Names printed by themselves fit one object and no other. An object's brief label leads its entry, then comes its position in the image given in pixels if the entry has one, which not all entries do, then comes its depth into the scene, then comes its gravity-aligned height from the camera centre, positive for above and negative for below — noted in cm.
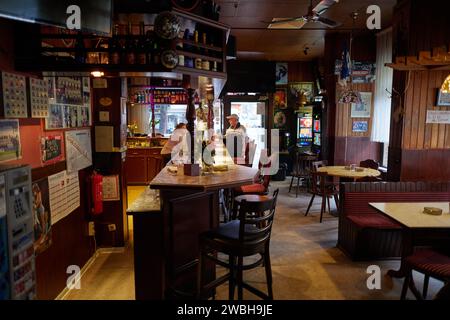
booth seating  393 -108
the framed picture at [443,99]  492 +37
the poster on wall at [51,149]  282 -24
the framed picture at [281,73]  972 +141
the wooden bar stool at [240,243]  248 -89
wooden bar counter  279 -90
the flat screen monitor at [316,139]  909 -40
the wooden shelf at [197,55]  277 +57
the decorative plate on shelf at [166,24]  259 +73
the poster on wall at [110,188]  415 -79
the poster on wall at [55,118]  288 +2
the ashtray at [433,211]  298 -74
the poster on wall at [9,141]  220 -13
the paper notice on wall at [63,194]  298 -67
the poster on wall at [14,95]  225 +17
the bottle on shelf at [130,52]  271 +55
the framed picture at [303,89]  971 +97
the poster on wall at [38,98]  261 +17
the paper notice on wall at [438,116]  502 +13
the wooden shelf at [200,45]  280 +66
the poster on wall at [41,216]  266 -75
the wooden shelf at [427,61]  323 +64
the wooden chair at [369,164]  611 -70
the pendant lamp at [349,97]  597 +47
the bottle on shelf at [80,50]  260 +52
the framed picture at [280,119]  983 +13
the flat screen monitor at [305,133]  983 -26
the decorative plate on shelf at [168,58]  265 +49
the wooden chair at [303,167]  752 -97
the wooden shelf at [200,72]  276 +43
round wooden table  526 -75
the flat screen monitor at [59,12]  190 +67
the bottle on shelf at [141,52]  271 +54
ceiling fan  405 +134
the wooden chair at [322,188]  568 -107
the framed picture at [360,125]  723 -1
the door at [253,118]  966 +15
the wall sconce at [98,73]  274 +40
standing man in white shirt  837 -36
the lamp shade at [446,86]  353 +40
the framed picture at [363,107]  713 +36
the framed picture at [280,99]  973 +68
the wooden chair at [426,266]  261 -109
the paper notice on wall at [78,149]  332 -29
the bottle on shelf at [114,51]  266 +54
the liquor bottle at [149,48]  272 +58
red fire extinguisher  383 -78
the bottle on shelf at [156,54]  270 +53
